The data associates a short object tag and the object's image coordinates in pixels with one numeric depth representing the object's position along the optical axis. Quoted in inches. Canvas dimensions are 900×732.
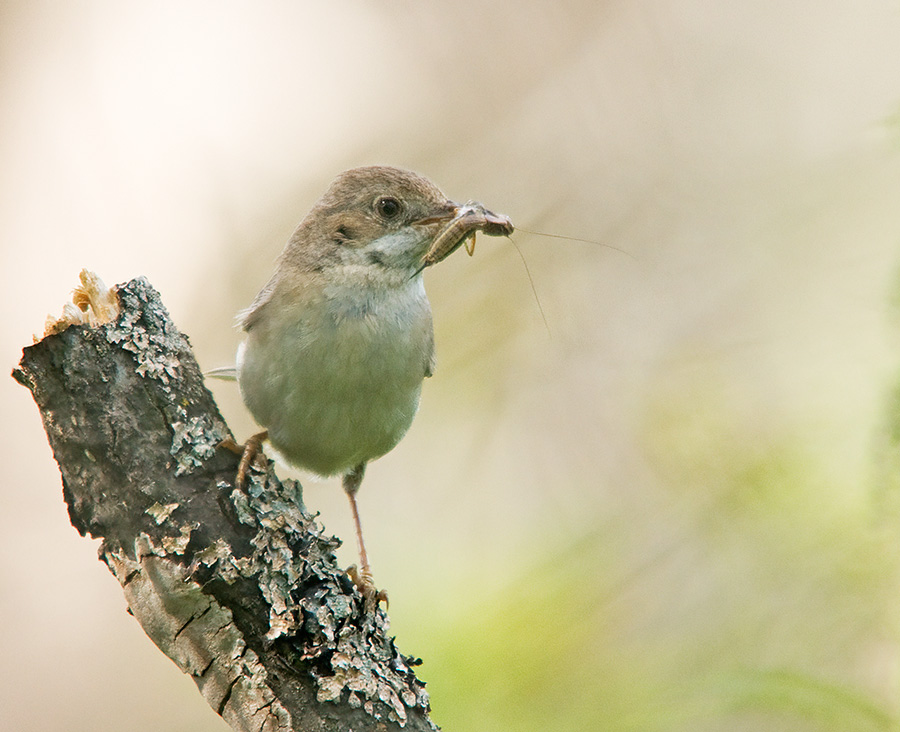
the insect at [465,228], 307.9
